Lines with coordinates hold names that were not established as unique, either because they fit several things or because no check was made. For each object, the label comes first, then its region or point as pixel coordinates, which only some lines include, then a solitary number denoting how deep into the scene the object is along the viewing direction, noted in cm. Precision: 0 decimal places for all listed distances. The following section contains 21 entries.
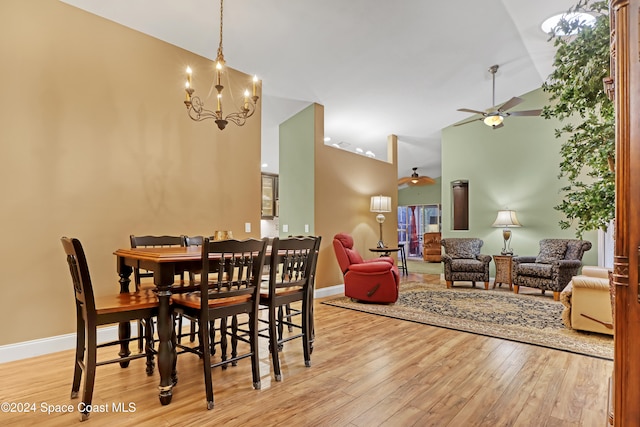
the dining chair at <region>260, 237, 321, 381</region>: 246
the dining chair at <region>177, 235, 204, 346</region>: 283
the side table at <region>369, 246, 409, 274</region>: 610
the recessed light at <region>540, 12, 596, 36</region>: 420
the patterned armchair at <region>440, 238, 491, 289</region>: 607
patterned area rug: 328
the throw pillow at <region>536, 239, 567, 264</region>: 574
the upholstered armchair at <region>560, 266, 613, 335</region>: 332
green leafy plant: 185
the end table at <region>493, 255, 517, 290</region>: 601
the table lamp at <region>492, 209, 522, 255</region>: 636
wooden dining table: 211
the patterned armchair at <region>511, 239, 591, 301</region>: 522
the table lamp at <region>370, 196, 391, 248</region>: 633
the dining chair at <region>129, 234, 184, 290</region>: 295
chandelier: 271
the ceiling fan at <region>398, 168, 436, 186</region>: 1020
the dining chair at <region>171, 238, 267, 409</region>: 208
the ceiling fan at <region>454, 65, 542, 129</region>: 475
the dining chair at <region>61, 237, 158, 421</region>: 197
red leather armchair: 476
